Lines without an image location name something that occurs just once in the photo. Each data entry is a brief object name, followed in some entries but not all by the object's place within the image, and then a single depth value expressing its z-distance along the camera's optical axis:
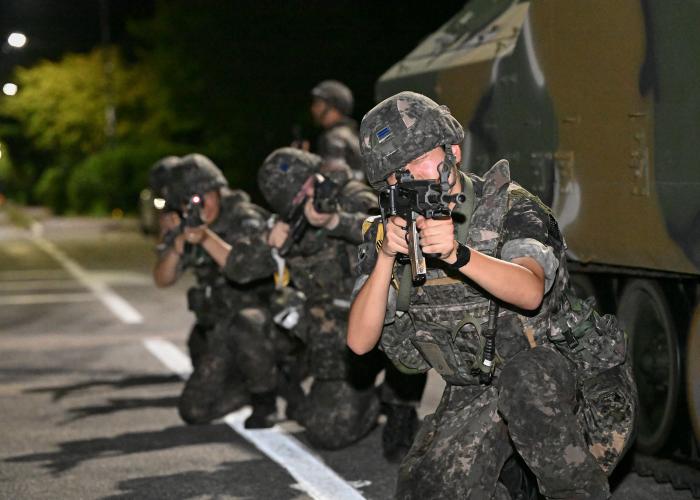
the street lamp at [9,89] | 68.50
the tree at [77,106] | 58.25
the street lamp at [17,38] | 30.66
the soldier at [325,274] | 7.29
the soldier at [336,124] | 11.52
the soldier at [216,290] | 8.01
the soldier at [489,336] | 4.61
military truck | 5.64
